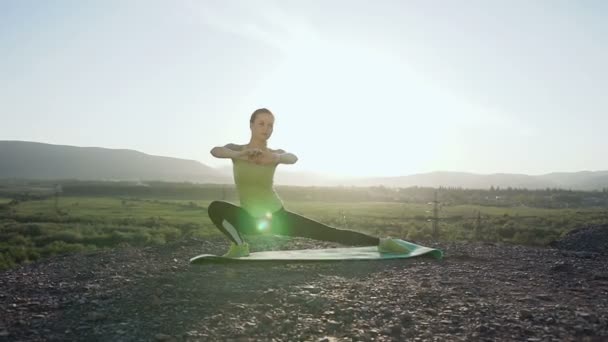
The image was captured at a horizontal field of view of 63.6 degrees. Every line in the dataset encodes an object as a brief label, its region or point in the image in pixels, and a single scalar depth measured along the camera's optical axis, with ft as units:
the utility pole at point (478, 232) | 84.35
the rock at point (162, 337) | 13.50
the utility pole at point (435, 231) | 77.25
